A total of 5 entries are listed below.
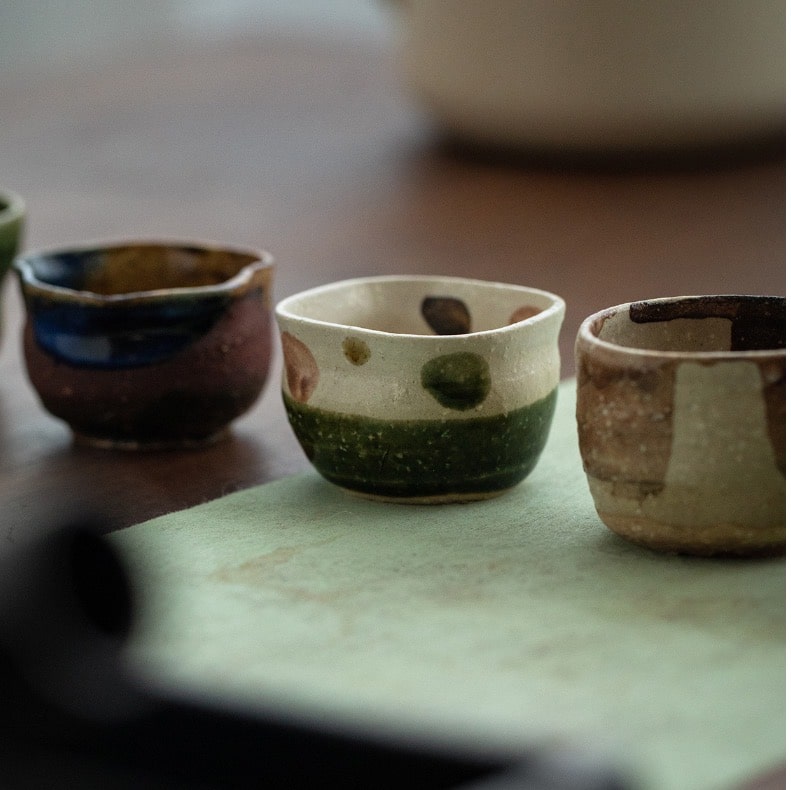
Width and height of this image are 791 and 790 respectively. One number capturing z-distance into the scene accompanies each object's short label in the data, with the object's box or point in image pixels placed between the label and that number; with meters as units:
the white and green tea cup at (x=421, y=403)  0.76
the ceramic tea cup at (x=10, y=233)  0.89
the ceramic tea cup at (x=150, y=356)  0.81
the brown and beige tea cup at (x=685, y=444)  0.71
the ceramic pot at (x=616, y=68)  1.14
